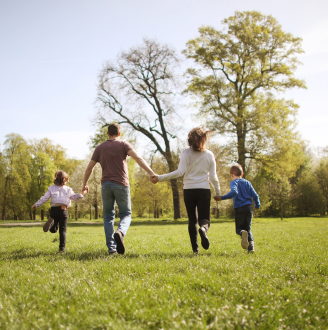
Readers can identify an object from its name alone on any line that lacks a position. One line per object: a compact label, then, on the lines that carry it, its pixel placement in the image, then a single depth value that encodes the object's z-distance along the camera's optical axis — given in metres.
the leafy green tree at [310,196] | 45.00
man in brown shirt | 5.16
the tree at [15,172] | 36.06
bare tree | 27.75
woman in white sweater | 5.10
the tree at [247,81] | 25.08
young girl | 6.02
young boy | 5.94
